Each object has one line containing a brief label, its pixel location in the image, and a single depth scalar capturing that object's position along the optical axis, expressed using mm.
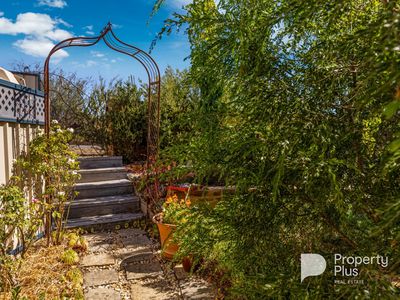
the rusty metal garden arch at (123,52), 3717
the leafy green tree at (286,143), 1064
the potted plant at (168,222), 3291
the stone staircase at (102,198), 4527
